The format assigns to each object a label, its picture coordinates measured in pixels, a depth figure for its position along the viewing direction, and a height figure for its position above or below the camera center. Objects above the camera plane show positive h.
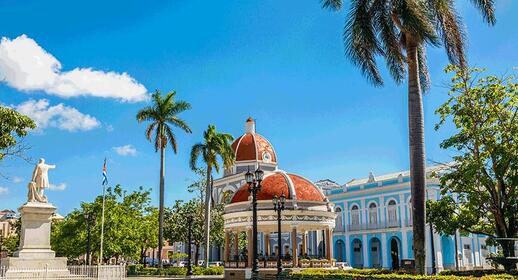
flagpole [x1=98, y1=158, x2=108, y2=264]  33.47 +3.78
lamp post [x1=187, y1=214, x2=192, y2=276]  37.91 -1.66
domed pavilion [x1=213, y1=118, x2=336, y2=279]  32.97 +1.29
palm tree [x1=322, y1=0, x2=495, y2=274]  17.67 +7.09
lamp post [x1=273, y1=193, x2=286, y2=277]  24.80 +1.48
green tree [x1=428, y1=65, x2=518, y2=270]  22.83 +3.16
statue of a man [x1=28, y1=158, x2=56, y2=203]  22.58 +2.45
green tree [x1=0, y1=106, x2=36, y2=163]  18.22 +3.95
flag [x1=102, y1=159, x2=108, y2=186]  33.47 +3.78
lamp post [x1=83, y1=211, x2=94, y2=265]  36.44 +1.18
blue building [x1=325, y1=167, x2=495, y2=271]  48.62 +0.63
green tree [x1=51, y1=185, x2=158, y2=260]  41.53 +0.73
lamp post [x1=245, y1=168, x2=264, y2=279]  22.34 +1.78
